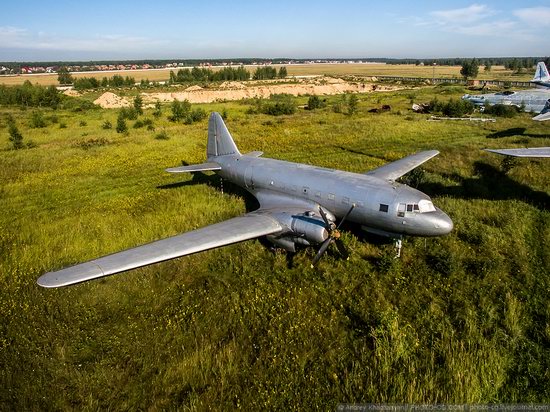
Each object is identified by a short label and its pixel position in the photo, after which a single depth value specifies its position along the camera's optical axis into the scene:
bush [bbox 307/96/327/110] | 68.06
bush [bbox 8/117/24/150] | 38.78
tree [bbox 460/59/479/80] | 119.12
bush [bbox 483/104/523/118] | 51.17
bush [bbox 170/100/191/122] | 56.53
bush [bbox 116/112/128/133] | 46.56
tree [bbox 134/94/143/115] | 61.64
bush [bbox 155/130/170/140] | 41.66
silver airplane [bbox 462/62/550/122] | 54.66
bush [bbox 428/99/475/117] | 53.41
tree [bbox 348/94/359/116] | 58.59
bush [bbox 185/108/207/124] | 54.04
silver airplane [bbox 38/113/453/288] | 11.76
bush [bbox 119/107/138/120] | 57.53
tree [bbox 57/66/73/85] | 165.62
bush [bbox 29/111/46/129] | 52.53
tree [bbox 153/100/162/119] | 60.59
